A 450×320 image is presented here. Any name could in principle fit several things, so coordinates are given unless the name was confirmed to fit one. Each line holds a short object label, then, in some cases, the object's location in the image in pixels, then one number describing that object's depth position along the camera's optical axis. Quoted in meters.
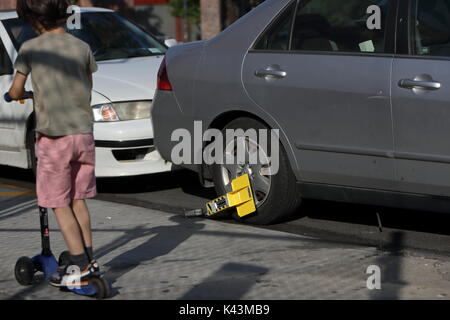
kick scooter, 7.86
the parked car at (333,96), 8.76
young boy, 7.27
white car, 11.93
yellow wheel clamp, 10.11
